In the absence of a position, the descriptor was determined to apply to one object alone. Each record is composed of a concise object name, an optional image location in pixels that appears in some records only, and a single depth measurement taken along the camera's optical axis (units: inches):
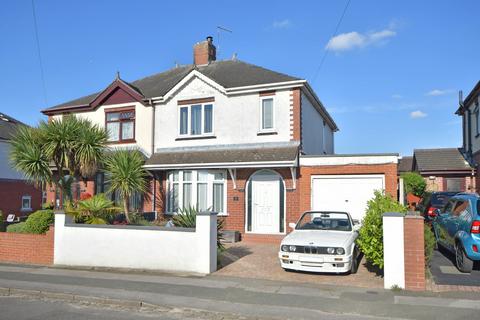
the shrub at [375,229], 354.3
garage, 555.5
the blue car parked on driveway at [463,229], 354.0
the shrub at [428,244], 345.1
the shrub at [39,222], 487.5
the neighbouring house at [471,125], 866.8
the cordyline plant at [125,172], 602.5
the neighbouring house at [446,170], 942.4
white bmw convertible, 366.9
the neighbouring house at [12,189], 1084.5
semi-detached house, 578.6
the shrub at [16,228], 495.5
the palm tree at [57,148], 554.6
